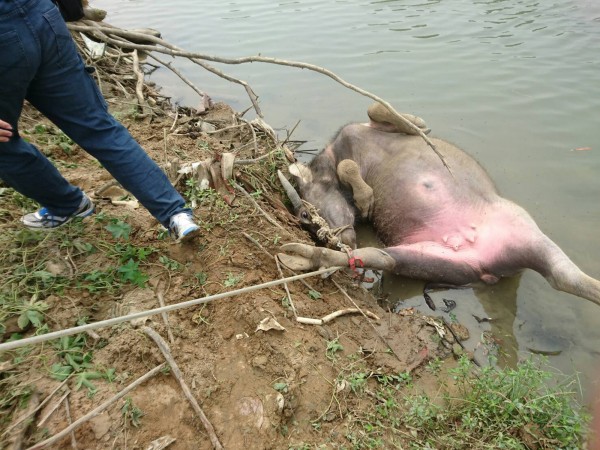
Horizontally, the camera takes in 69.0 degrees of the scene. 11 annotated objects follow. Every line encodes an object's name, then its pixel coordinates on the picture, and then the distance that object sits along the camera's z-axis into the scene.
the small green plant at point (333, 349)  2.32
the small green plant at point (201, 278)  2.54
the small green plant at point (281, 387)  2.04
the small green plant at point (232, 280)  2.53
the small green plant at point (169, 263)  2.56
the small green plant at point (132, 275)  2.42
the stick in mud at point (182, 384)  1.80
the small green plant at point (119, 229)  2.58
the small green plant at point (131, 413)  1.78
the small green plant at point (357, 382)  2.15
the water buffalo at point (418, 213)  2.88
